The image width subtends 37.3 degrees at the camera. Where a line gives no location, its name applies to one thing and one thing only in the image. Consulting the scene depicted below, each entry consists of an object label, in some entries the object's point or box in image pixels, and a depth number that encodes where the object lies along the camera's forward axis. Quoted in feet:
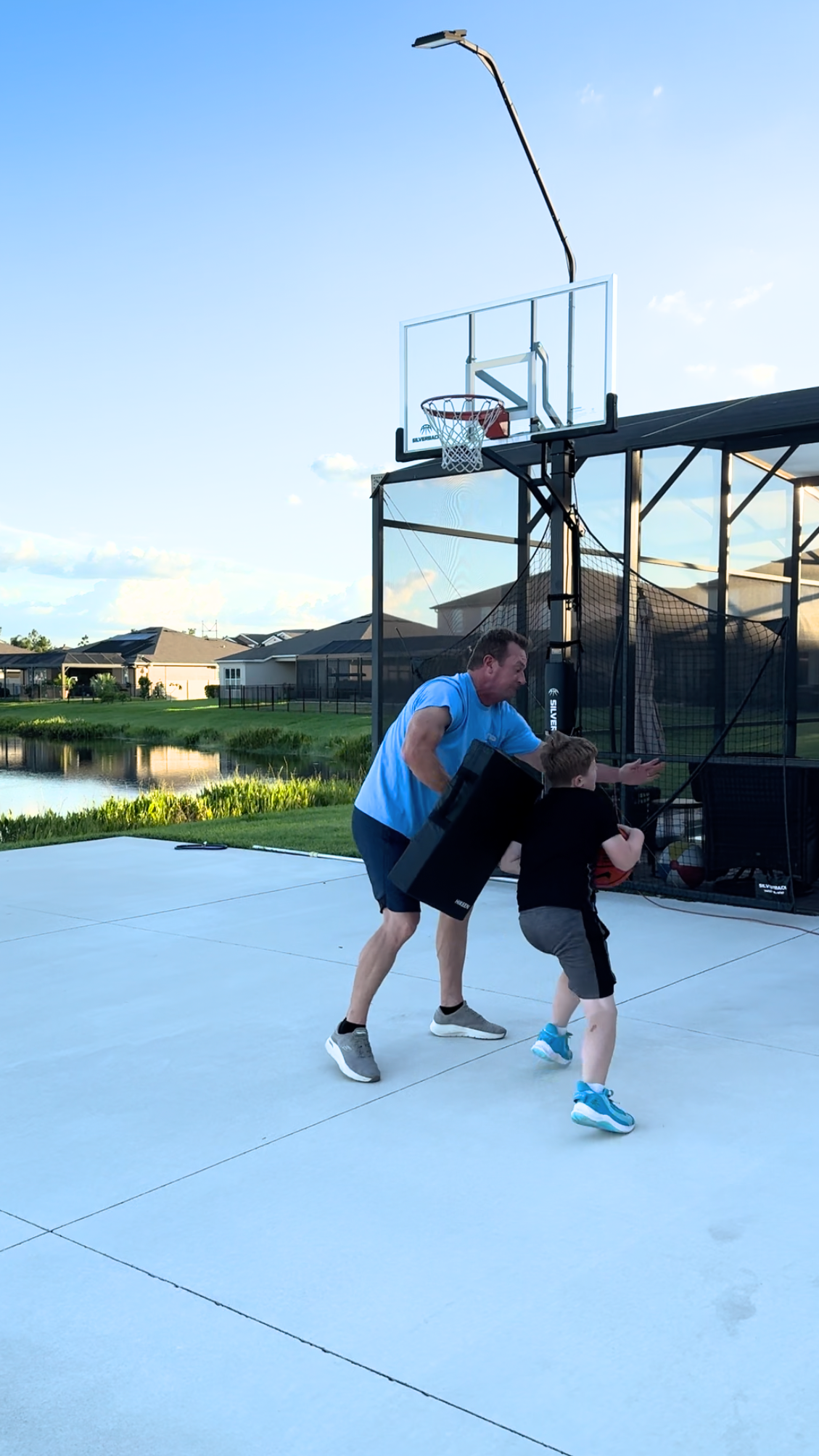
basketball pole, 27.73
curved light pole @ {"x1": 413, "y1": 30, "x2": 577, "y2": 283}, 32.91
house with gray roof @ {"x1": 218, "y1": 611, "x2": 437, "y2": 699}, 209.87
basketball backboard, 27.17
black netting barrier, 27.96
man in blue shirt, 15.10
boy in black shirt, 13.66
